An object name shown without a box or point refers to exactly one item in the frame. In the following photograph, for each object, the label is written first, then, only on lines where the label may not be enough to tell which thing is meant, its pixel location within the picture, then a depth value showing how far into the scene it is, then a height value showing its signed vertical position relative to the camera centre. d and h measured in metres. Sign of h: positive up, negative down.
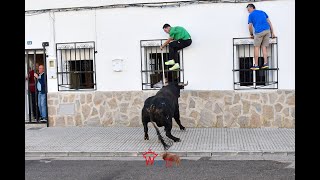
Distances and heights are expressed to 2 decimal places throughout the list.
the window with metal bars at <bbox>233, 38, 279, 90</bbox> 10.95 +0.26
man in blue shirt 10.47 +1.27
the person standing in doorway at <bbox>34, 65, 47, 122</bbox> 12.13 -0.29
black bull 8.85 -0.68
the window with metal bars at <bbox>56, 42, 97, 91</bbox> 11.94 +0.39
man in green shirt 10.90 +1.04
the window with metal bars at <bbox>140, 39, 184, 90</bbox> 11.39 +0.38
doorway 12.28 -0.05
